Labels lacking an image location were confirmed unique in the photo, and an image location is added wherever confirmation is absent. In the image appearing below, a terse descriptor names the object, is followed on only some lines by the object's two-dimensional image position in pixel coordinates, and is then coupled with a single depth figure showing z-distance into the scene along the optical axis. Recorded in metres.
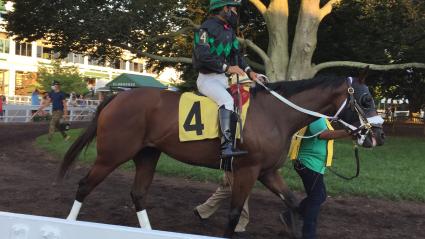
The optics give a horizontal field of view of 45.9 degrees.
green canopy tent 35.28
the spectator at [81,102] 35.12
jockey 4.82
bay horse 4.83
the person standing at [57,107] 14.35
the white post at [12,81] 59.97
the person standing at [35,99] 28.97
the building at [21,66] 58.17
